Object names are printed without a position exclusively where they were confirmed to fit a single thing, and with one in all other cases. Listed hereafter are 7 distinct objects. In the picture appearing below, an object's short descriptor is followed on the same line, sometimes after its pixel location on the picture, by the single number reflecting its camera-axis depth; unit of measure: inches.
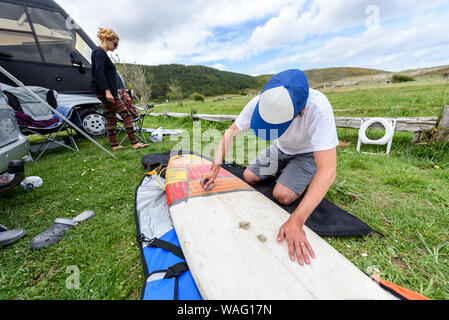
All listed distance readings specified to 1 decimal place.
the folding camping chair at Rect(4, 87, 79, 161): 127.6
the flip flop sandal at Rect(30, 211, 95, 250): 56.7
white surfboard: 37.2
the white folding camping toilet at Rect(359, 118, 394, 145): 116.9
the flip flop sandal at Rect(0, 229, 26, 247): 57.2
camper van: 155.6
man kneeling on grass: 46.1
